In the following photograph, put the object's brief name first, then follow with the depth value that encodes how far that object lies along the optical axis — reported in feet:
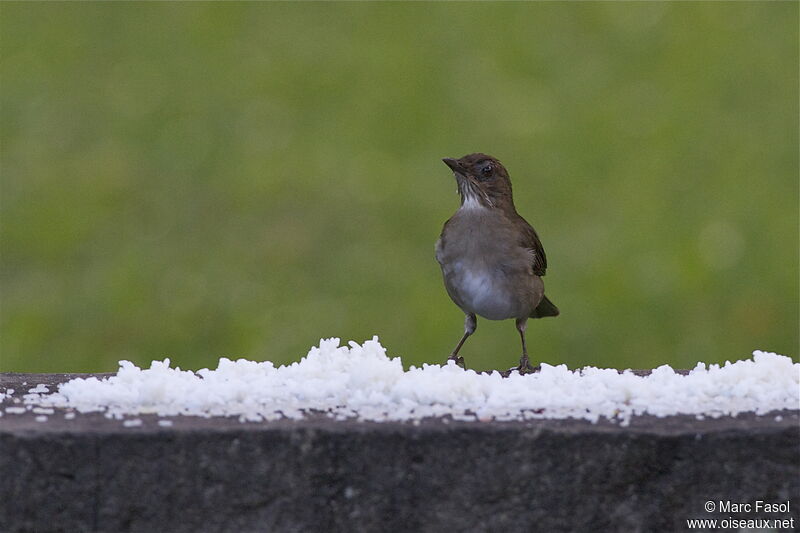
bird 34.14
